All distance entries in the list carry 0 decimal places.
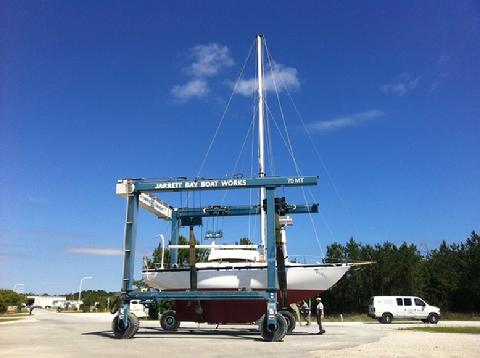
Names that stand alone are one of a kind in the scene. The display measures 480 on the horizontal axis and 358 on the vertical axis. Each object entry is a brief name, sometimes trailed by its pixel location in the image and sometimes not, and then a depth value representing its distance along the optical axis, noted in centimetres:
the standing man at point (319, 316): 2220
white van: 3418
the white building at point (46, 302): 15524
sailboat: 2333
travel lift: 1878
